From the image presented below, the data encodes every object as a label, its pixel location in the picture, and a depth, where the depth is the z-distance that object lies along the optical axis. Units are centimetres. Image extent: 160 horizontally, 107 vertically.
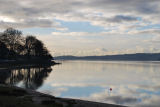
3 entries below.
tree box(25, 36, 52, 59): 16625
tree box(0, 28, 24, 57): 14512
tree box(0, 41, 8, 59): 13536
